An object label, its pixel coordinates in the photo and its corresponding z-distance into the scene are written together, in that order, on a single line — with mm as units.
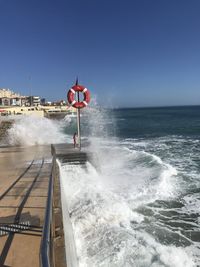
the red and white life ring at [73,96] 7017
